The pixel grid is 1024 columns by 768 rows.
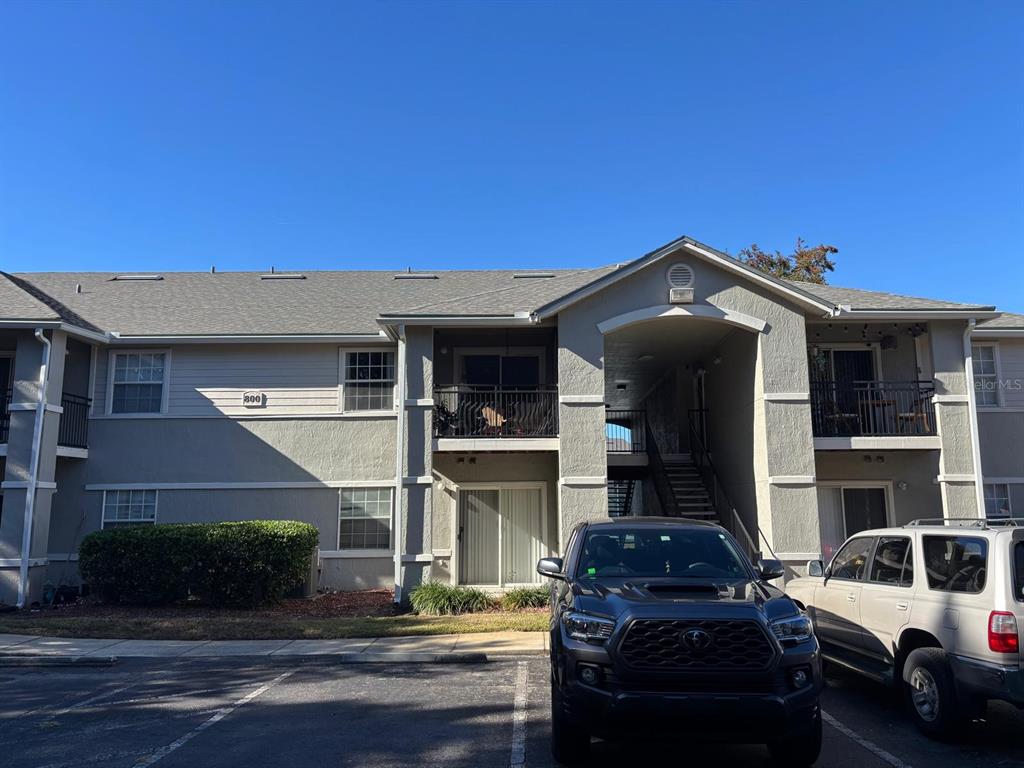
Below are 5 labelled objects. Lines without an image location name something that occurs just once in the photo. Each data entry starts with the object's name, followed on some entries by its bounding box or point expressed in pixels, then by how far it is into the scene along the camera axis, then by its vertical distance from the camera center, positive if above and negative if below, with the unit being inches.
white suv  226.8 -36.8
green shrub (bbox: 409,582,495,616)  518.9 -66.2
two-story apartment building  553.3 +69.0
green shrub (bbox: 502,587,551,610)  523.5 -65.6
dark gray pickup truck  195.9 -43.7
